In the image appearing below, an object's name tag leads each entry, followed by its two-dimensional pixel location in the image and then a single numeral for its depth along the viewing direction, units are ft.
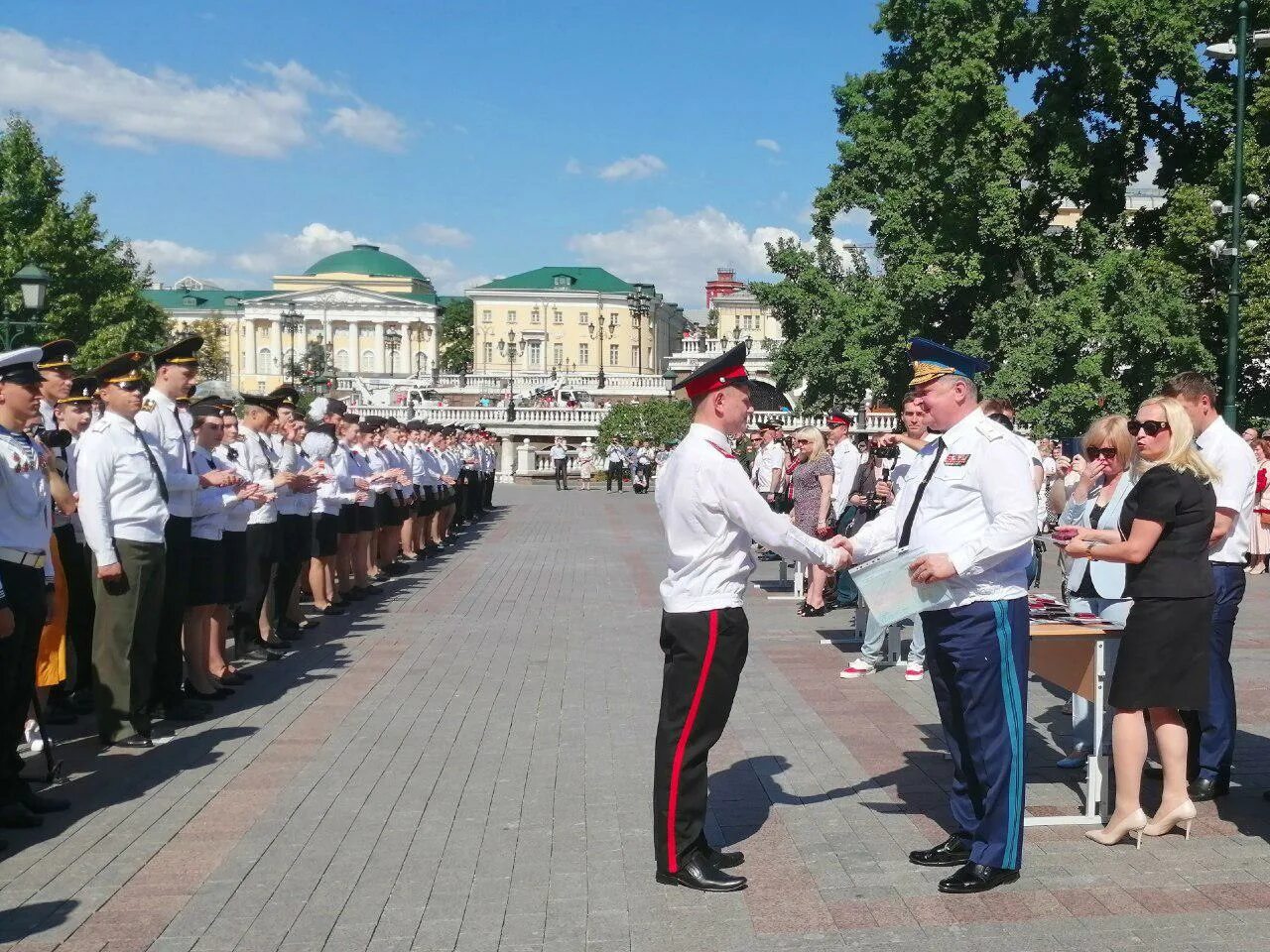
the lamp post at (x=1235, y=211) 72.38
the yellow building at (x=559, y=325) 460.14
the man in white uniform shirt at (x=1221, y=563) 22.86
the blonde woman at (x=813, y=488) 44.83
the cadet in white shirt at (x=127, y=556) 27.22
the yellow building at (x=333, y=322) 472.44
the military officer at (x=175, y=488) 29.81
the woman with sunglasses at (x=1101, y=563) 24.30
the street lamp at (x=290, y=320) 191.07
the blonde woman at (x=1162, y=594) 20.36
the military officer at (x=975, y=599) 18.81
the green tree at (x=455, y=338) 477.77
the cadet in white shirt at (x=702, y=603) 18.86
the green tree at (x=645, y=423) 197.98
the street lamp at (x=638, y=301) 195.00
